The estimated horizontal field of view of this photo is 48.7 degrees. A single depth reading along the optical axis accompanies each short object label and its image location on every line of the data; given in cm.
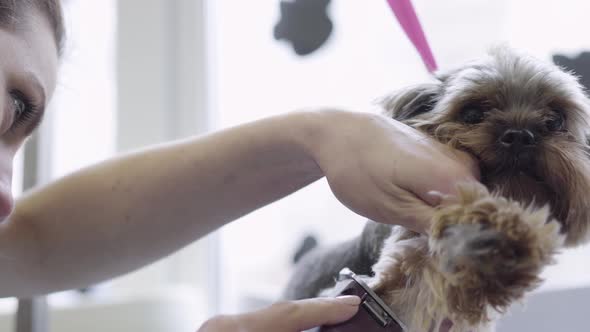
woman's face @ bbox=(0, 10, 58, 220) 74
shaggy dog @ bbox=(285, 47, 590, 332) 50
